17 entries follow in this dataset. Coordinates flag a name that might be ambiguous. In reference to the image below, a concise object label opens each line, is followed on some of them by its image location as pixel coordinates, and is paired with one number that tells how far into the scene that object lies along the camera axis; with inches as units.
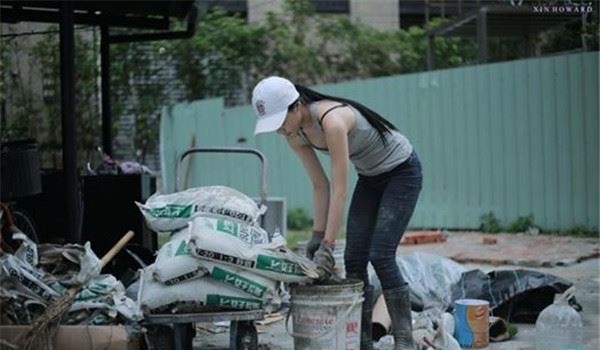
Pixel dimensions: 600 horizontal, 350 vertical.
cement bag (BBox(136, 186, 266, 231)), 196.2
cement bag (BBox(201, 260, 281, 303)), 183.0
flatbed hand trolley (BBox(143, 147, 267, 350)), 183.5
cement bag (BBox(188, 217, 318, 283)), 182.2
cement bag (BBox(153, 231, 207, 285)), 183.2
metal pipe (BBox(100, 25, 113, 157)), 408.2
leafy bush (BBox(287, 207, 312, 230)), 541.6
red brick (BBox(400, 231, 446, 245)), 449.4
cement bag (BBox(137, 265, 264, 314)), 182.7
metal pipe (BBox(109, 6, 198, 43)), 425.7
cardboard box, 179.9
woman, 189.2
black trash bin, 267.3
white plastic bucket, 185.2
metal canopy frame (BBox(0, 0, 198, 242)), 325.1
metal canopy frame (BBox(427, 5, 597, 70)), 468.8
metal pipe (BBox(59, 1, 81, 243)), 322.7
